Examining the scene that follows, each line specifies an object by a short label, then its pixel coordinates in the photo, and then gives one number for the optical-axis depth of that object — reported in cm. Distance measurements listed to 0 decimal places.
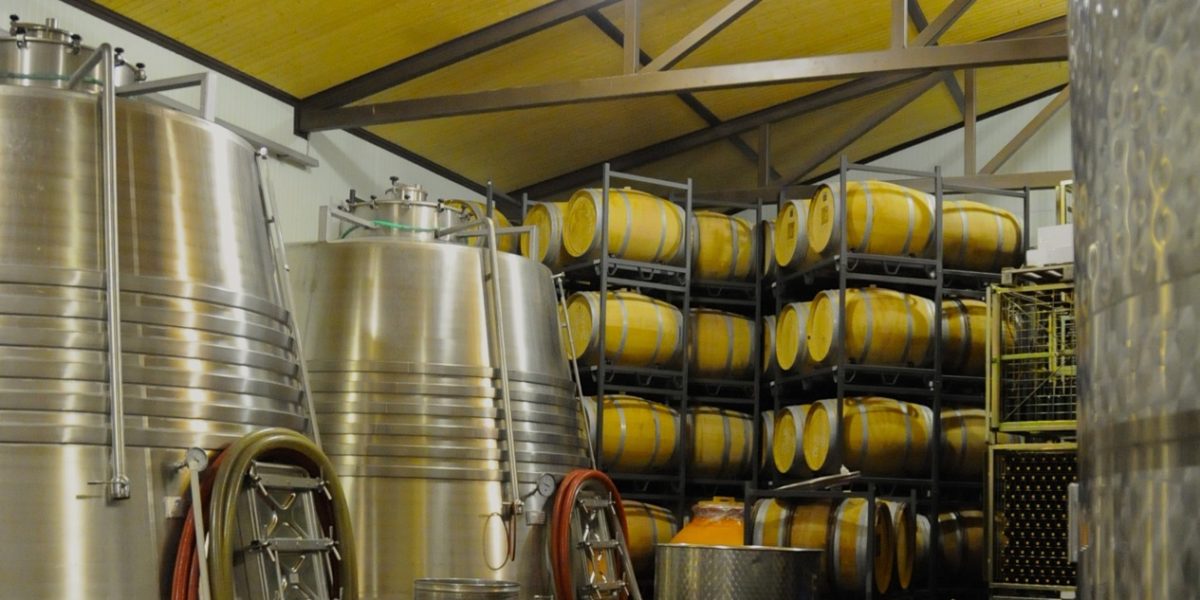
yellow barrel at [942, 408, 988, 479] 1107
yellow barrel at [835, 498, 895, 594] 970
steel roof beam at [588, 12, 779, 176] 1244
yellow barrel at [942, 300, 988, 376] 1109
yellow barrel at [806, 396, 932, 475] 1040
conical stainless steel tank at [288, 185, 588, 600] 664
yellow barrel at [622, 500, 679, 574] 1111
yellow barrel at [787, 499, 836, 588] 983
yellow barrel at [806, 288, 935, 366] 1058
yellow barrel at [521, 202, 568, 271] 1209
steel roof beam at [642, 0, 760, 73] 1120
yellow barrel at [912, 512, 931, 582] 1066
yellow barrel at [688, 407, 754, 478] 1199
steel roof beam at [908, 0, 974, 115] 1086
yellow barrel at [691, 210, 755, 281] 1230
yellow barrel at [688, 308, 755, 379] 1219
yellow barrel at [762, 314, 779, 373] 1223
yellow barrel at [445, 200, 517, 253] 1152
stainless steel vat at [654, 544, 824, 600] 510
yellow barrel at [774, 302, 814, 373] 1120
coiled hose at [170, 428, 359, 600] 417
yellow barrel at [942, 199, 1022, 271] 1133
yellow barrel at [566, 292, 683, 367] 1132
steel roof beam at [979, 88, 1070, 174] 1522
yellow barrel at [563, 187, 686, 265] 1155
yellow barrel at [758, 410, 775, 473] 1195
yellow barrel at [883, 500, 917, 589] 1011
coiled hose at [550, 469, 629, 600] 702
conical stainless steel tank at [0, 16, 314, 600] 408
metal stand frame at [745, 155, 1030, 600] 1030
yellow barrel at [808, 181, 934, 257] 1077
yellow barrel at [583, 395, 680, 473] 1126
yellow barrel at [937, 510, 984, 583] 1087
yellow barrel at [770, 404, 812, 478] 1088
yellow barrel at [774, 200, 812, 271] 1154
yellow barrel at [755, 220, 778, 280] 1231
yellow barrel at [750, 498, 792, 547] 998
